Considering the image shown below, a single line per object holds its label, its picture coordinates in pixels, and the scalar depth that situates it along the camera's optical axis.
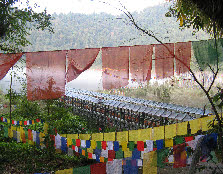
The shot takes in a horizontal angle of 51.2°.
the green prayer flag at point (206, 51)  5.56
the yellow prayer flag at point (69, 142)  4.37
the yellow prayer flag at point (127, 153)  3.69
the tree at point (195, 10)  3.47
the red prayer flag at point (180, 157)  3.09
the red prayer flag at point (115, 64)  6.07
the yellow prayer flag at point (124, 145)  3.90
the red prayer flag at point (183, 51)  6.02
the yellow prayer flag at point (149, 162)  2.81
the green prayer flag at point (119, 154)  3.81
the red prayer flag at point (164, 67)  6.45
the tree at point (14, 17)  8.04
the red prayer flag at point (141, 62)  6.06
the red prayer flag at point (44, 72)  5.83
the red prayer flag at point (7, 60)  5.65
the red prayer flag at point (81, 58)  5.96
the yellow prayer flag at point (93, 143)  4.02
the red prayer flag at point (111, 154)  3.83
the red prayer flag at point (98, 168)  2.96
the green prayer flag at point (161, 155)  2.87
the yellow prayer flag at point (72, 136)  4.42
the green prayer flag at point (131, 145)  3.87
